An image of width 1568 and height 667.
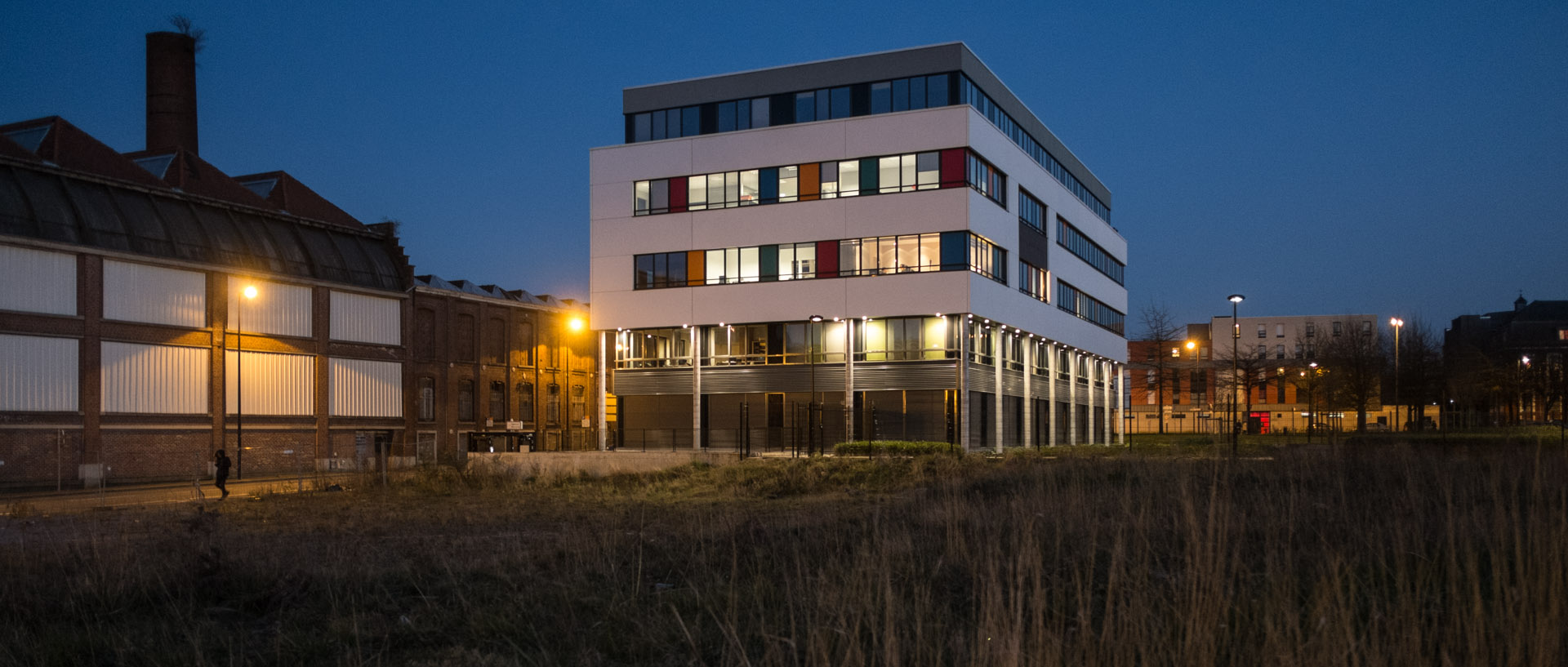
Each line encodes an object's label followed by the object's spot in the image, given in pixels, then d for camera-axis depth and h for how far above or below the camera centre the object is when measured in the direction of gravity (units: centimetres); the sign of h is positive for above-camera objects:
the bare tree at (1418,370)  6216 +9
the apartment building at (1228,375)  10378 -2
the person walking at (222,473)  3388 -267
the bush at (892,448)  4185 -267
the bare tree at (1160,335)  7900 +283
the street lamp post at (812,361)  4199 +72
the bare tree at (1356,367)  6209 +27
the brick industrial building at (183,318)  4391 +302
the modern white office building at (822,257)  4931 +549
